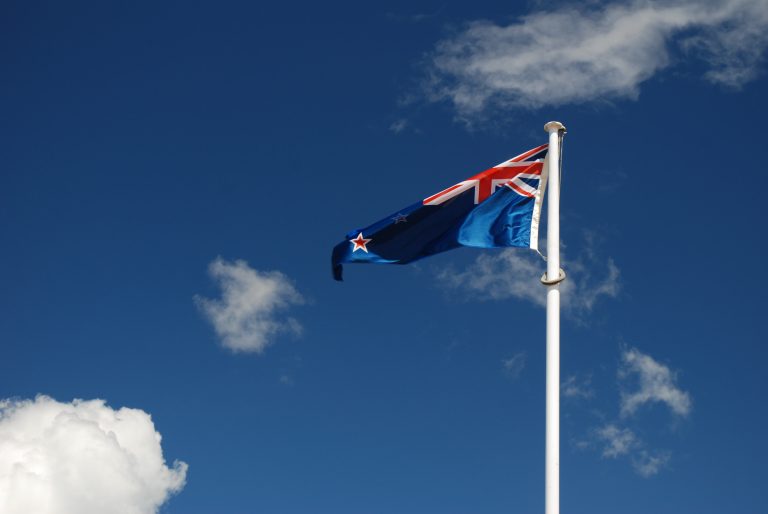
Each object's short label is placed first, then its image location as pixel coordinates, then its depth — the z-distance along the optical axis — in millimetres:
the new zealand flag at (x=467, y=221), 25797
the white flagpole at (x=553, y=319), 20531
